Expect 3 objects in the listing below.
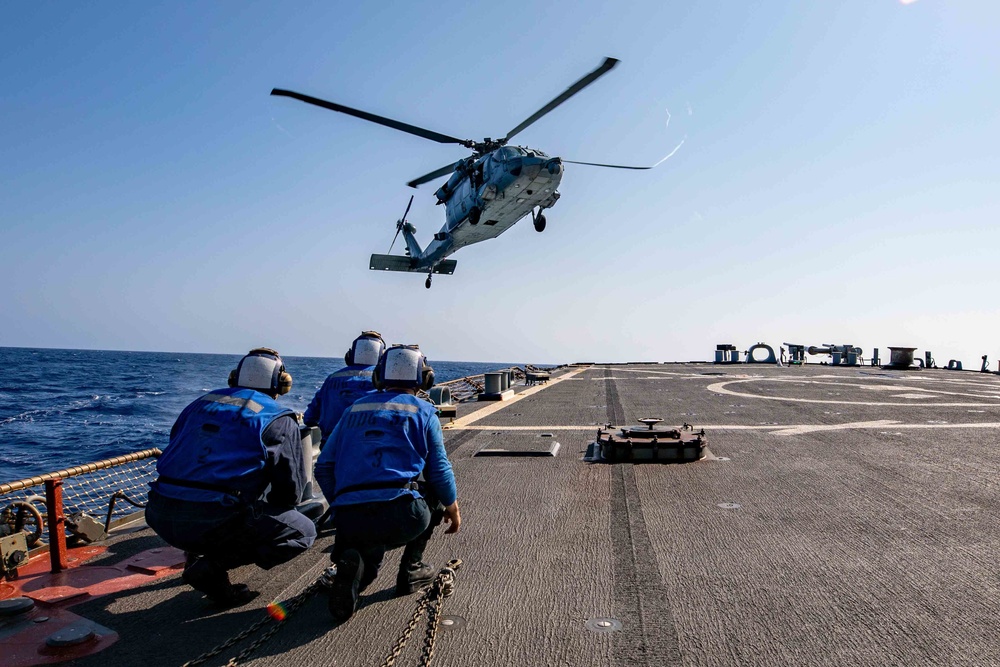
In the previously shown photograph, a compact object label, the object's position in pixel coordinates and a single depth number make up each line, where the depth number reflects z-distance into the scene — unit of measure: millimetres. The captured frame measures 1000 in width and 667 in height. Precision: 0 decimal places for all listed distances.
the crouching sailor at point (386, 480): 4223
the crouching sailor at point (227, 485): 4285
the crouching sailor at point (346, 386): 6277
